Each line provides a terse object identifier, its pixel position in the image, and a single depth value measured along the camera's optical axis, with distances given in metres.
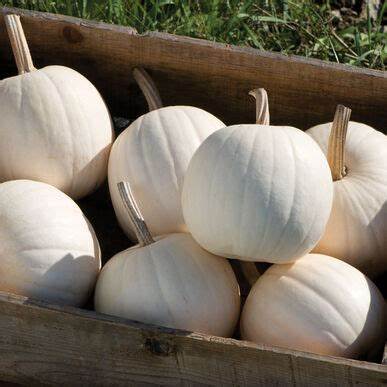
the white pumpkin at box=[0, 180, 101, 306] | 1.61
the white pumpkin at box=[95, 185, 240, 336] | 1.57
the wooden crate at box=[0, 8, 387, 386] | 1.53
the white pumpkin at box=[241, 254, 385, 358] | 1.55
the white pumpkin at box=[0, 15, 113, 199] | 1.74
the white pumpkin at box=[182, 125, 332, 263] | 1.55
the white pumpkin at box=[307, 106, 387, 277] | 1.67
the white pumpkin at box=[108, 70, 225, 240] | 1.68
